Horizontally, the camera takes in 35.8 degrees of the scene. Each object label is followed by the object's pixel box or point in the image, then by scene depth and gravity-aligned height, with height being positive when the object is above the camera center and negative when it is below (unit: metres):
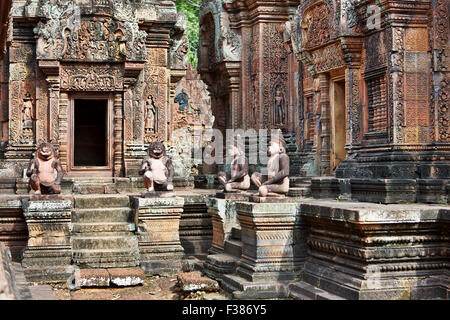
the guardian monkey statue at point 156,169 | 10.20 -0.06
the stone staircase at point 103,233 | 9.66 -0.99
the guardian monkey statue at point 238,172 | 10.00 -0.11
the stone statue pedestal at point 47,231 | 9.35 -0.90
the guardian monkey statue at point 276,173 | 8.45 -0.11
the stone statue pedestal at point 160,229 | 9.99 -0.94
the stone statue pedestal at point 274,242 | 8.13 -0.93
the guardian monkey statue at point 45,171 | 9.64 -0.08
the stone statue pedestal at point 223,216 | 9.79 -0.74
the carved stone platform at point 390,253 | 6.91 -0.91
